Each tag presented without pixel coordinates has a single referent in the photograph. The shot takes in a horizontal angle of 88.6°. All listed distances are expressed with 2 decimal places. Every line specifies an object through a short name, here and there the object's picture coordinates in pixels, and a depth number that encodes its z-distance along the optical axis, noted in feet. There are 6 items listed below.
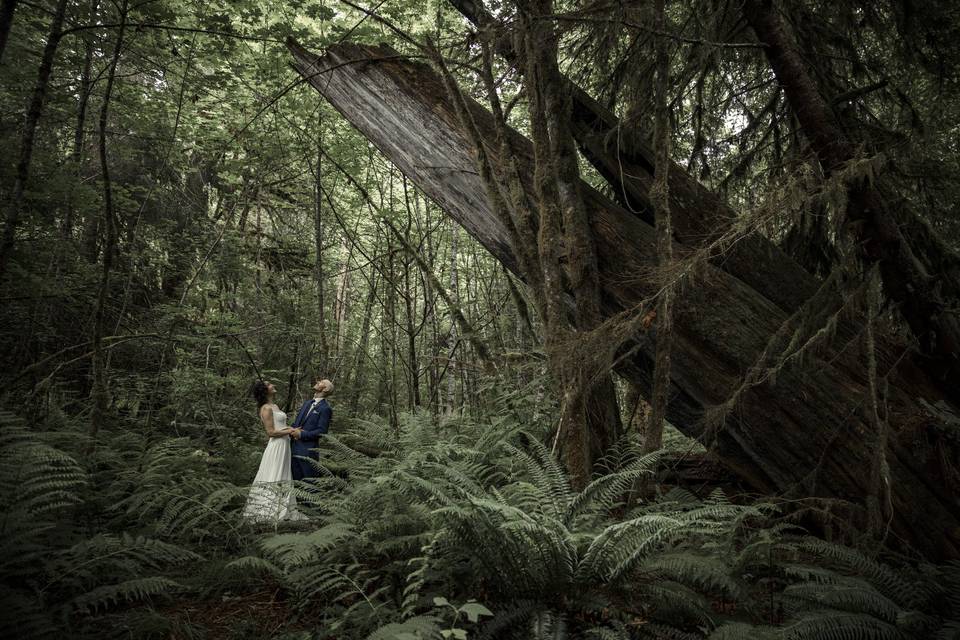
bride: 19.54
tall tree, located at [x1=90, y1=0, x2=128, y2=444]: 15.08
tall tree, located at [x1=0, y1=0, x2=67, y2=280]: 12.82
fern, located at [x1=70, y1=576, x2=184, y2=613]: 9.07
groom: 20.84
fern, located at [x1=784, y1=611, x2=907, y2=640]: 7.18
